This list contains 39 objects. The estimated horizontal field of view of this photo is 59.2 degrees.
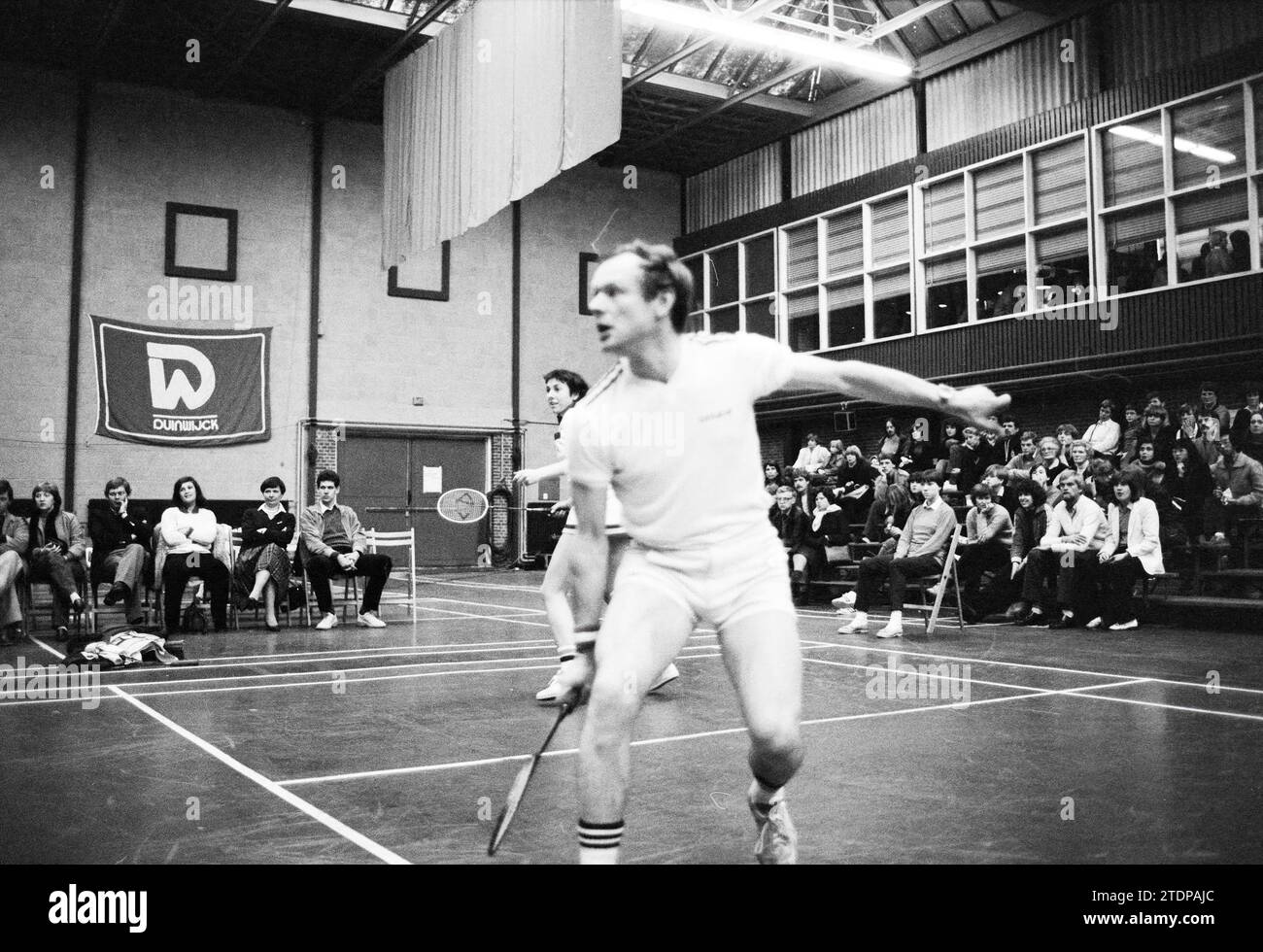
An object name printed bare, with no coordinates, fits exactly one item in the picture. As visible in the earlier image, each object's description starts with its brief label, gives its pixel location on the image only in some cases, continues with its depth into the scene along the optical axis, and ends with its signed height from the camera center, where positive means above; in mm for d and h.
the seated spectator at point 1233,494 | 11188 +361
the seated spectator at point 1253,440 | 11828 +953
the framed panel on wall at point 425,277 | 22766 +5407
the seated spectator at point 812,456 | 18981 +1355
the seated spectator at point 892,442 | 17109 +1418
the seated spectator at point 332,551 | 11188 -120
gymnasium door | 22547 +1185
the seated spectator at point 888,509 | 14011 +313
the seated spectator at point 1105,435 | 14461 +1260
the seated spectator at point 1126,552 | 11039 -204
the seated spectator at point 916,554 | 11031 -204
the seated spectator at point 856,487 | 15797 +676
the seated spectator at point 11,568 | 9891 -226
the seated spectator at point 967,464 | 14914 +921
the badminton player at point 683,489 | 2949 +130
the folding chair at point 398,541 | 11664 -24
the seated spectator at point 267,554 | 11039 -138
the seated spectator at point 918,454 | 16359 +1204
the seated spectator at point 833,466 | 16427 +1023
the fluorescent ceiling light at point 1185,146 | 14914 +5339
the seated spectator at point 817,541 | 14609 -97
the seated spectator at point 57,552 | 10188 -87
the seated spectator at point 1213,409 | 12945 +1432
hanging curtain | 13461 +5800
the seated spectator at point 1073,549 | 11242 -175
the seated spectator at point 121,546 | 10336 -43
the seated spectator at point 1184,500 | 11750 +327
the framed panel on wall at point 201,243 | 20484 +5553
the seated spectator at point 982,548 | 12312 -170
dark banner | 19609 +2828
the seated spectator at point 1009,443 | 14906 +1225
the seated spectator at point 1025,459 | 13414 +904
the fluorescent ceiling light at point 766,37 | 17109 +8046
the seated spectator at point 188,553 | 10414 -110
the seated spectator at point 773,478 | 16344 +856
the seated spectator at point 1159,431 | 12570 +1133
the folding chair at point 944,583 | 10836 -513
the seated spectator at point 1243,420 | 12047 +1196
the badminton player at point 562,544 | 6293 -44
